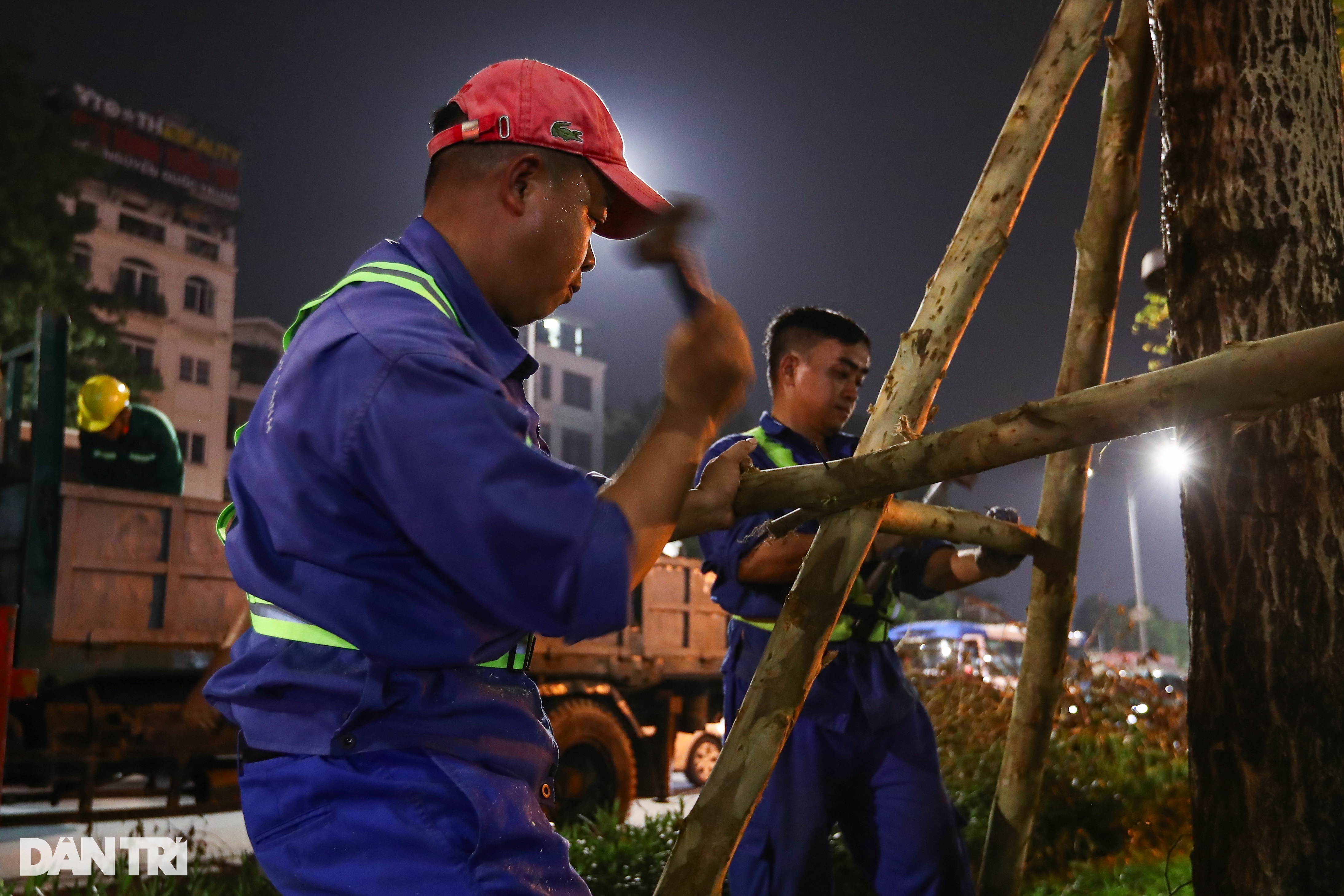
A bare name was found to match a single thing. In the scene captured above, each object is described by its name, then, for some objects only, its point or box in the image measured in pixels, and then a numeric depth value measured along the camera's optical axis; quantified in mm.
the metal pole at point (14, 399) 6957
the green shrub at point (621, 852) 5348
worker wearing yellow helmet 7496
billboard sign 40781
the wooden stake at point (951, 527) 2938
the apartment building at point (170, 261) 40156
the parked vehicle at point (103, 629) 6750
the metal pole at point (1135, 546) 37781
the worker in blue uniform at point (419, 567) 1468
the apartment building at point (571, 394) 59156
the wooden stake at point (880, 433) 2484
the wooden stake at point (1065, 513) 3801
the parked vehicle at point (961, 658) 10070
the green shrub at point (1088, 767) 6766
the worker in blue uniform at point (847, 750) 3555
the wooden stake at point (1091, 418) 1828
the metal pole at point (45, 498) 6676
